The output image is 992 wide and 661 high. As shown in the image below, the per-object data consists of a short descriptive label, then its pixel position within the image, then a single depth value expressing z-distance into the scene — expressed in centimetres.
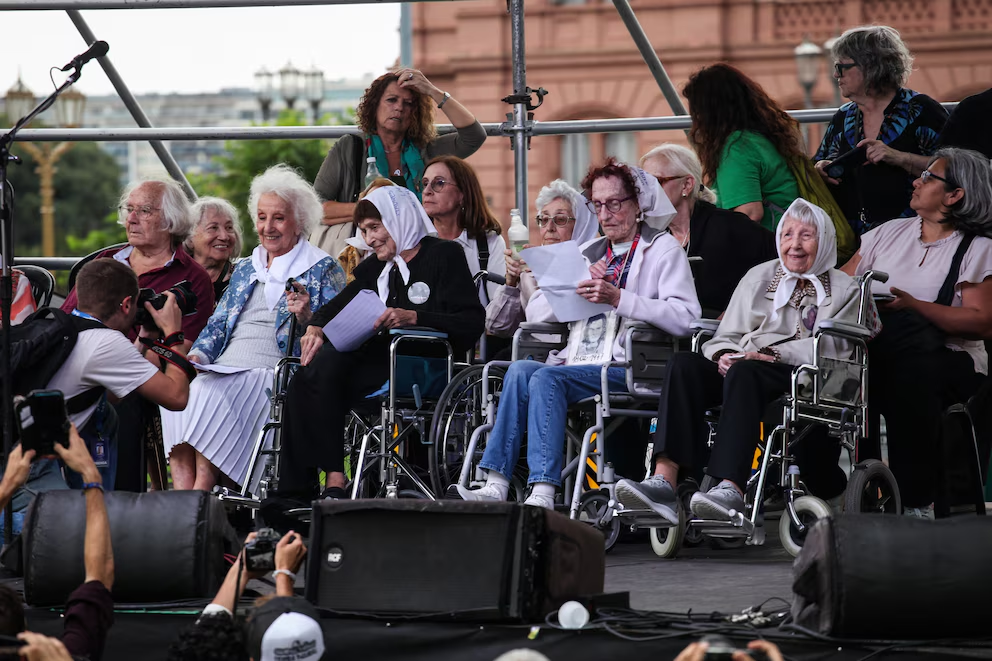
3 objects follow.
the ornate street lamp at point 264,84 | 4878
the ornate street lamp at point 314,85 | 4875
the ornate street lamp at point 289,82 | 4849
